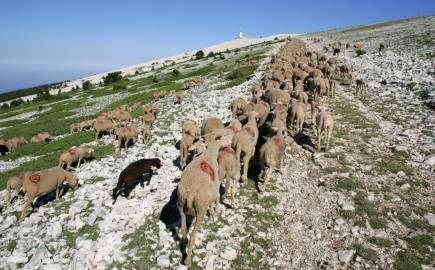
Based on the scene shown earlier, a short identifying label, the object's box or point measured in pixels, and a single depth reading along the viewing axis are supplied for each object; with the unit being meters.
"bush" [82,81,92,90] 94.44
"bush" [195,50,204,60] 117.01
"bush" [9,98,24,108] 89.38
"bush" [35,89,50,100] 85.62
